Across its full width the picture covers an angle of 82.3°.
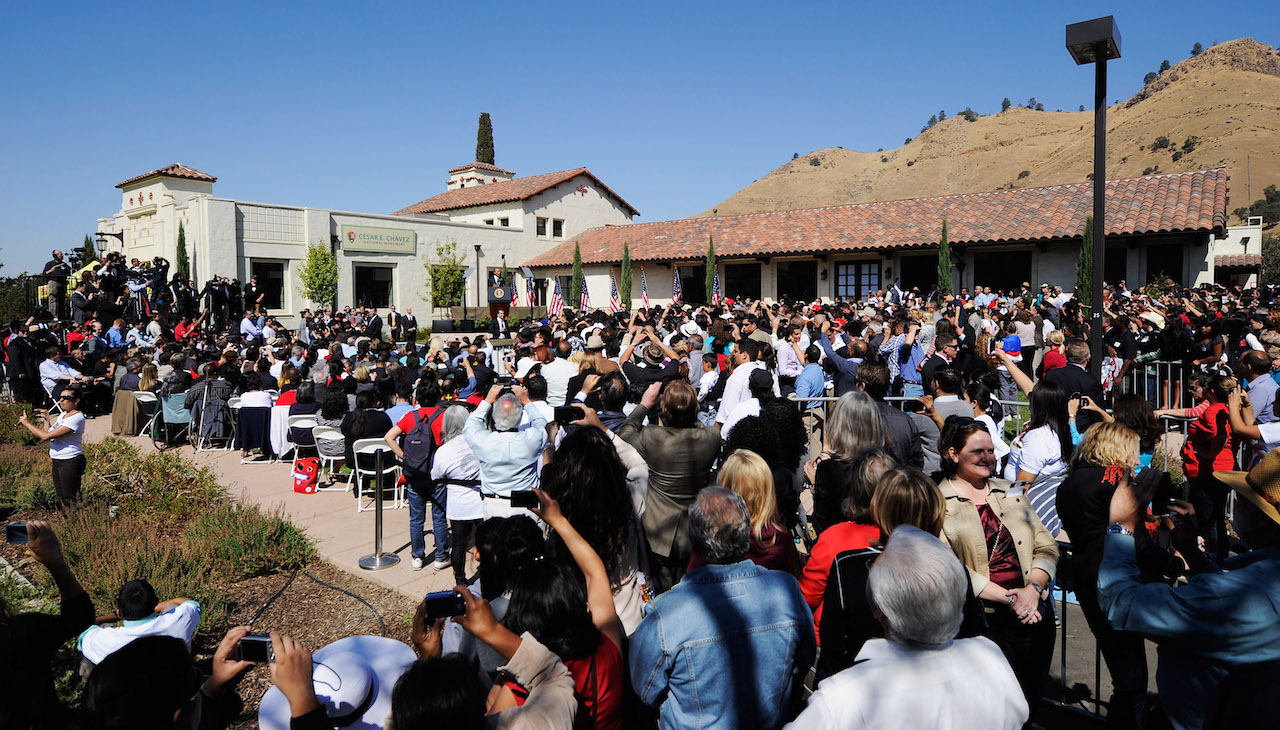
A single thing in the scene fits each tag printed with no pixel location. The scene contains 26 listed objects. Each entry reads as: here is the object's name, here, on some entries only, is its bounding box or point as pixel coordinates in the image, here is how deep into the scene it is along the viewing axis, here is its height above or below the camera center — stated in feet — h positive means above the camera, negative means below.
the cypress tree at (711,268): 94.22 +7.42
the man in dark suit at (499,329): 89.35 -0.12
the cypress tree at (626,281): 105.40 +6.57
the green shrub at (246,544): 20.07 -6.07
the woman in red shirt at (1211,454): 18.42 -3.43
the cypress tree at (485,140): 173.01 +44.55
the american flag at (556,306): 65.77 +1.94
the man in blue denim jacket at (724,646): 7.80 -3.46
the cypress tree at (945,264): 77.25 +6.27
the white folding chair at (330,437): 28.09 -4.13
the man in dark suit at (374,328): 65.08 +0.13
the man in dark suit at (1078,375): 21.52 -1.62
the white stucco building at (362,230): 95.71 +14.73
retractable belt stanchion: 20.85 -6.29
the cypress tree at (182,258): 97.86 +9.80
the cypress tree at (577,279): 111.45 +7.32
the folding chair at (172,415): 38.19 -4.35
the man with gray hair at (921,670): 6.46 -3.17
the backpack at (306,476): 28.76 -5.72
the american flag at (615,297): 101.02 +4.36
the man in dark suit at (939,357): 27.50 -1.27
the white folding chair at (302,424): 29.43 -3.84
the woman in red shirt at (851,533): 10.18 -2.93
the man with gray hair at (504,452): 16.28 -2.75
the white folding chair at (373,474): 24.76 -5.60
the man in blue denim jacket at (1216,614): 6.59 -2.78
